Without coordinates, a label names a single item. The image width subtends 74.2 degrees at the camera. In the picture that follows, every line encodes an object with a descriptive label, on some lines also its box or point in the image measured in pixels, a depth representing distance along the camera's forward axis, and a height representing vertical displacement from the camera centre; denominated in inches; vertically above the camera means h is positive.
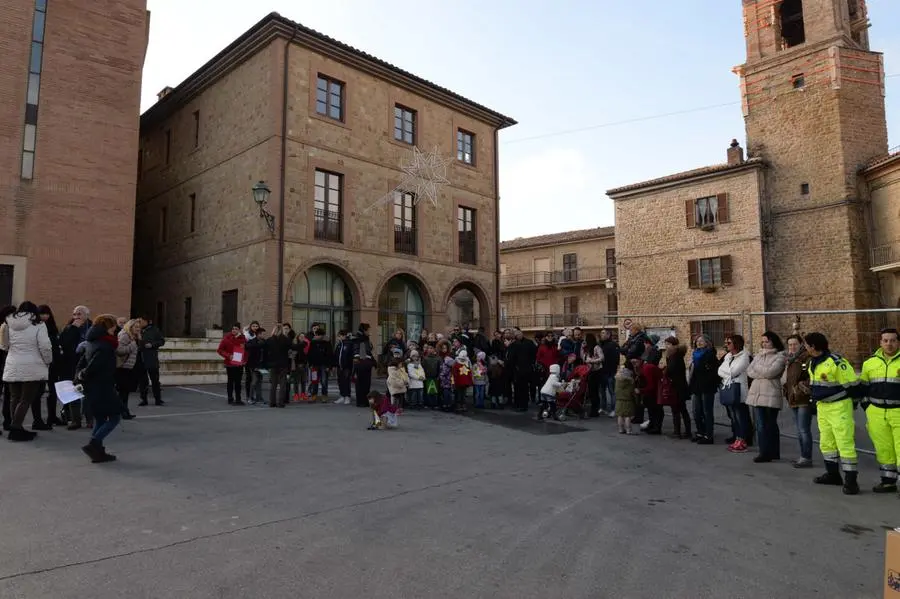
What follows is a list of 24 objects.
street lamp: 642.8 +173.2
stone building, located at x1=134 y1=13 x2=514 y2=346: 726.5 +216.4
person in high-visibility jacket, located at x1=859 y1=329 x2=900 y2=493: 235.8 -22.8
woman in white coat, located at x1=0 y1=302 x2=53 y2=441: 292.4 -1.2
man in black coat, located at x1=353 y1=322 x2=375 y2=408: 496.7 -13.0
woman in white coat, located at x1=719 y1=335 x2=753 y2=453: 341.1 -24.5
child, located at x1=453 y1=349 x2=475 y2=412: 502.0 -23.0
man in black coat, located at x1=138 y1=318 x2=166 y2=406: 450.9 -1.3
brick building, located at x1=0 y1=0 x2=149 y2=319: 636.7 +228.2
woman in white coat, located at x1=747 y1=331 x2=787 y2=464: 305.4 -25.2
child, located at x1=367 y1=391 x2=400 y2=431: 378.0 -38.4
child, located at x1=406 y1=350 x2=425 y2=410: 488.4 -17.9
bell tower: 1054.4 +360.6
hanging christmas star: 860.6 +260.9
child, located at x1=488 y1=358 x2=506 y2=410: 522.6 -27.0
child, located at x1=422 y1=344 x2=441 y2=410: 503.5 -21.2
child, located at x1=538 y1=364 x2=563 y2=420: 441.1 -31.7
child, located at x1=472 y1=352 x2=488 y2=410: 517.0 -23.8
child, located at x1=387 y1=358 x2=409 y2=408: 430.9 -20.8
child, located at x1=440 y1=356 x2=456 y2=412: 498.9 -26.0
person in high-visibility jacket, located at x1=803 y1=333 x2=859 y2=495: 245.0 -24.8
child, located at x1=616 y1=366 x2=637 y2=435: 390.0 -35.1
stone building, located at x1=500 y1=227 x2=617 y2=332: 1605.6 +196.3
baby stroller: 448.8 -33.5
